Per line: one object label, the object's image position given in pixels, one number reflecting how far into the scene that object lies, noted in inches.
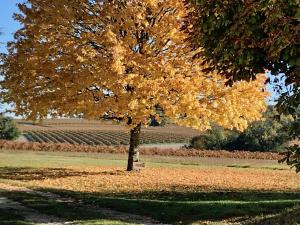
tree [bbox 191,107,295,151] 2659.9
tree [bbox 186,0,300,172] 351.6
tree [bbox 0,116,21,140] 3902.6
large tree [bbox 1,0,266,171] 909.2
